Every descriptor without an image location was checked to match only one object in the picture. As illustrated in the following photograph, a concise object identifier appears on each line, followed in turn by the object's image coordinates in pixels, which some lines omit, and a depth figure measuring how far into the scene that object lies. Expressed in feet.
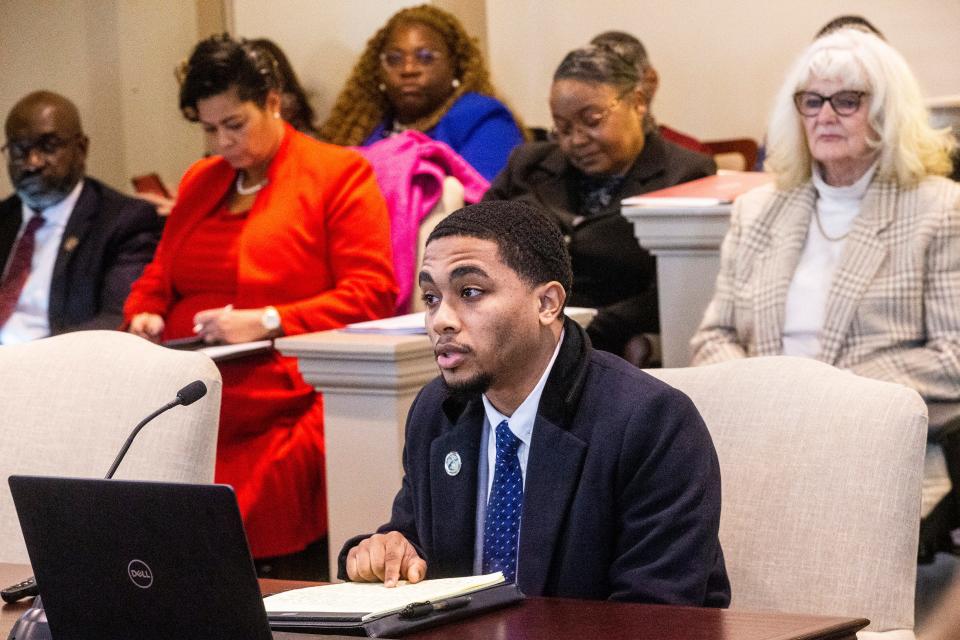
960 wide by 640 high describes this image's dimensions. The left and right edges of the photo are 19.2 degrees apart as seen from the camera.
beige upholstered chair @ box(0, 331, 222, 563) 13.74
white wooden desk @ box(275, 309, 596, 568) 18.92
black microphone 11.23
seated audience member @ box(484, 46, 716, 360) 23.36
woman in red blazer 21.86
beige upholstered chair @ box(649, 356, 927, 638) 11.49
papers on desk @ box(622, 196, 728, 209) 21.33
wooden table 9.05
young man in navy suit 10.96
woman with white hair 18.40
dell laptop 8.81
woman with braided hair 29.40
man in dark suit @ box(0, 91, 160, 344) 26.97
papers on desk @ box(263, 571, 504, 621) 9.67
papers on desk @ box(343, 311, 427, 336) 19.38
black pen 9.50
